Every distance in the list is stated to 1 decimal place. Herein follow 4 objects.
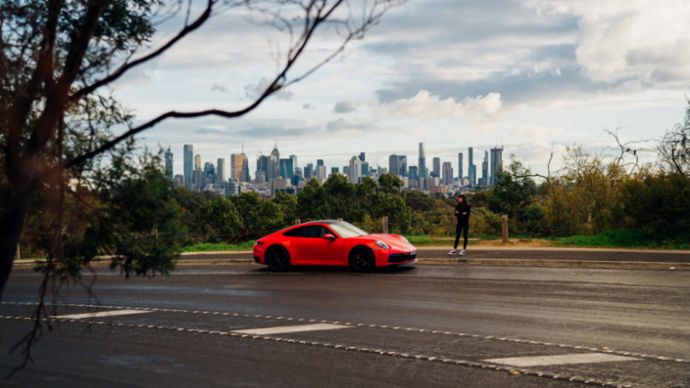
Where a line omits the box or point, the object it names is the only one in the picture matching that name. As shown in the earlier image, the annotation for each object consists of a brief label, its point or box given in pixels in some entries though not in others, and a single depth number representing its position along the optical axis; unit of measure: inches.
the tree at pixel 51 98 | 177.6
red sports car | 808.9
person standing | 951.6
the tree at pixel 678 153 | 1072.6
